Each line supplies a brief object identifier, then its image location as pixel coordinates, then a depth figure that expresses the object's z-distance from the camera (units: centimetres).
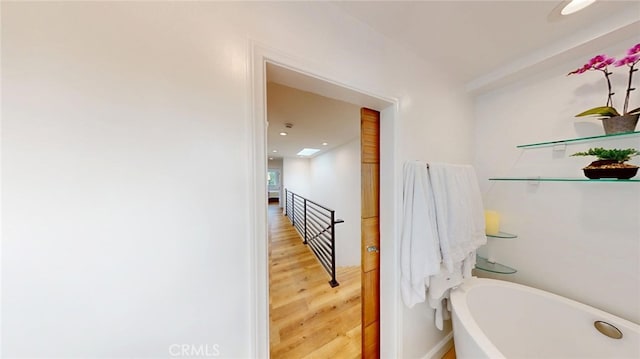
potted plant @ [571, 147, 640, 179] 102
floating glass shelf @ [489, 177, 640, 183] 107
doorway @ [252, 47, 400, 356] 78
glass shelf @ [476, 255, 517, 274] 159
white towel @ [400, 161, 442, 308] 120
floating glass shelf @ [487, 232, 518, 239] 154
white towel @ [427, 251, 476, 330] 131
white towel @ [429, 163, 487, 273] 125
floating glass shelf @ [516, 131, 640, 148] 106
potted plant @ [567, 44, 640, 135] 101
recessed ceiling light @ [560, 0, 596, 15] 88
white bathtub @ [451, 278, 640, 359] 104
